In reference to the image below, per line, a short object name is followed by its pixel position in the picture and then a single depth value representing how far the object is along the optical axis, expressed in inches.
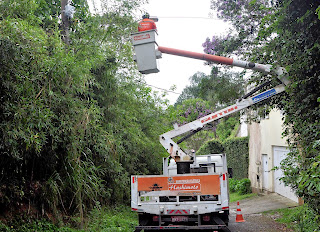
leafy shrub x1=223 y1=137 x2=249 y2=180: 939.0
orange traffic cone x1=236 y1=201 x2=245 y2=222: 453.4
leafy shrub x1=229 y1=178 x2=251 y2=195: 871.1
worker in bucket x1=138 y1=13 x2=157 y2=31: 323.9
